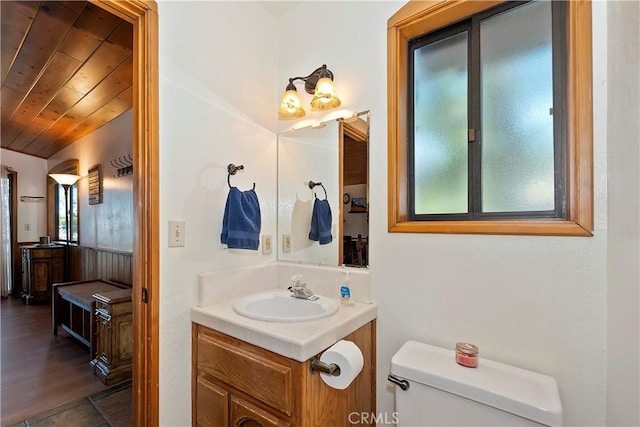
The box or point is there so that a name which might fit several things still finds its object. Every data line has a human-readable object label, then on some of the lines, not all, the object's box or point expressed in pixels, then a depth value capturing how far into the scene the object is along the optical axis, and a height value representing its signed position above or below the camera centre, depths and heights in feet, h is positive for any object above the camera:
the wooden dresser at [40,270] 13.37 -2.52
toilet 2.82 -1.84
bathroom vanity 3.30 -1.79
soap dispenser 4.60 -1.23
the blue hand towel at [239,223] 4.70 -0.15
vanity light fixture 4.86 +2.01
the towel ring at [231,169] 4.94 +0.73
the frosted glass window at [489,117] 3.66 +1.28
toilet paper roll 3.18 -1.61
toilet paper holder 3.22 -1.69
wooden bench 7.63 -2.75
